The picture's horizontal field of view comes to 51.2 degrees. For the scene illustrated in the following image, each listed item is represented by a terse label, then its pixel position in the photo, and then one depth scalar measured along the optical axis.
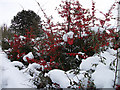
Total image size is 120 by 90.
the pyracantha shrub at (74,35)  2.53
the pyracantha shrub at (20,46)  3.60
